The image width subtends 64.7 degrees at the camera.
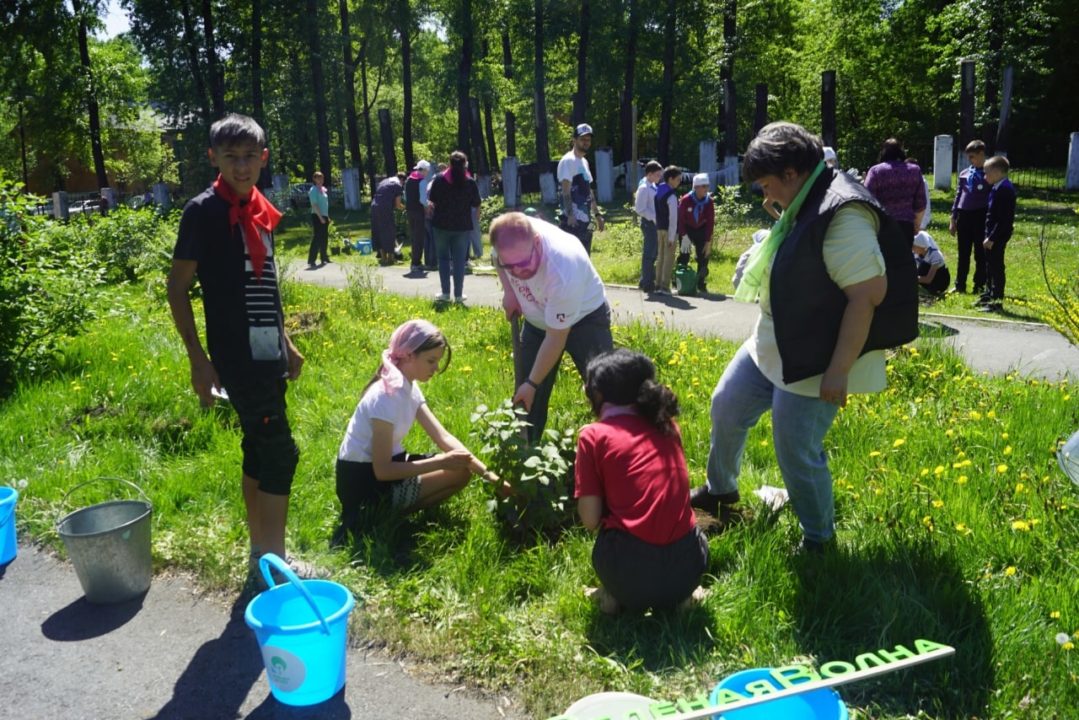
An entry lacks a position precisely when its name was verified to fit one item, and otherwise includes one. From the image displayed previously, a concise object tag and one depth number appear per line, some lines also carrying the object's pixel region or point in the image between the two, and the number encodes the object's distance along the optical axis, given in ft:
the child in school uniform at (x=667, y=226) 37.19
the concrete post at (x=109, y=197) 113.56
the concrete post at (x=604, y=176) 98.94
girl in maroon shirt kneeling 10.75
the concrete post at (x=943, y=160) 80.23
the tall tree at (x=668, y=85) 108.58
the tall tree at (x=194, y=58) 109.19
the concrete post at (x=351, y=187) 107.55
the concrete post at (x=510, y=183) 91.50
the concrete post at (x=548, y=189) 93.81
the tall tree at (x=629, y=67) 109.60
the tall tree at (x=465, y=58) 105.19
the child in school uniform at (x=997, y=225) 32.30
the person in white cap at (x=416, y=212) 49.08
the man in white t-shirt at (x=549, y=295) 13.82
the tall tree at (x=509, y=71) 127.03
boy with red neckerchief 11.68
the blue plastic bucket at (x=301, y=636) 9.45
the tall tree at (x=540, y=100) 101.19
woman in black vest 10.53
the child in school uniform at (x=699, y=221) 38.68
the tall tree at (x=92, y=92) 117.54
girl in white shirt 13.57
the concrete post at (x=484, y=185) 98.41
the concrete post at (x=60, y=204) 112.78
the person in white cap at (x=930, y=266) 31.96
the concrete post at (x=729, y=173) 87.81
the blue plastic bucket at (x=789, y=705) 8.30
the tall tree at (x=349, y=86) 123.75
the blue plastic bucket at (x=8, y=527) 14.23
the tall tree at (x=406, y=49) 112.27
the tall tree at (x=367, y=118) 128.06
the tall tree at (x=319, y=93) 105.09
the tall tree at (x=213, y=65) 104.94
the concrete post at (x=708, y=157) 89.66
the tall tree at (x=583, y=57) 105.19
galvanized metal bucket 12.39
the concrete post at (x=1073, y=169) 76.23
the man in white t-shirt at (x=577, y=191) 36.63
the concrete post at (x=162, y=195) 123.11
